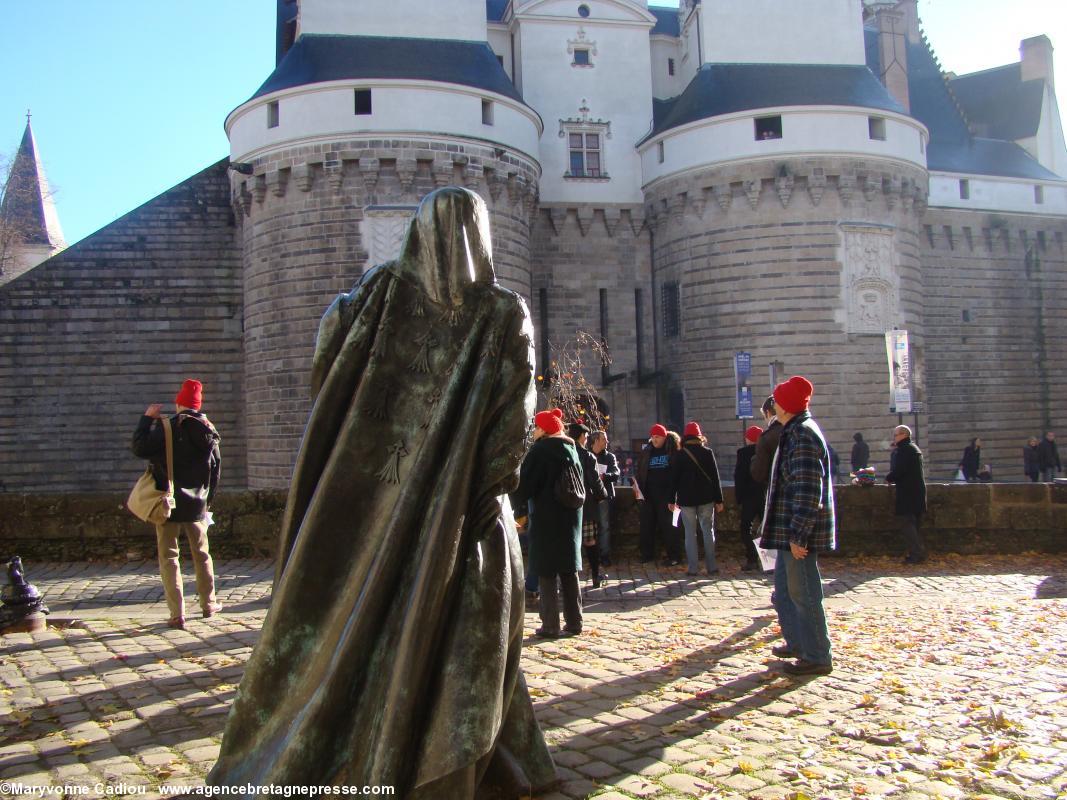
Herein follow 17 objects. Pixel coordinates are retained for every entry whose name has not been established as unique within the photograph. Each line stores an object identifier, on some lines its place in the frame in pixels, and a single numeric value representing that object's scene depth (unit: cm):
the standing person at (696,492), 861
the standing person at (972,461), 2088
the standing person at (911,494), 898
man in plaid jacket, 489
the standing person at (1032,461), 2078
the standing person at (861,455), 1928
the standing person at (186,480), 620
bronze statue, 237
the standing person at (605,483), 927
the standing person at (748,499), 875
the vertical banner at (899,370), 1759
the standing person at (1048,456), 2016
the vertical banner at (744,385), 1983
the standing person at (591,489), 802
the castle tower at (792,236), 2033
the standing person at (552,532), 607
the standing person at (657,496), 919
